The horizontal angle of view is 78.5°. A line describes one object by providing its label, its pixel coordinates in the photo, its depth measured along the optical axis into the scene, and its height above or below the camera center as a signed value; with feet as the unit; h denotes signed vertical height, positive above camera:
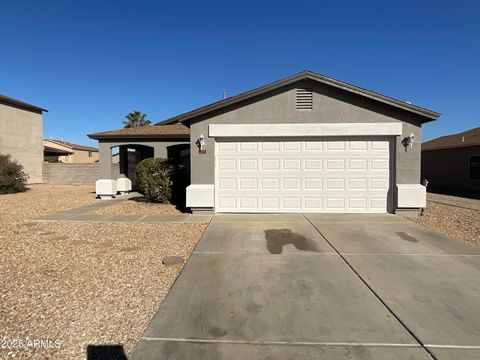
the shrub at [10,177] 55.41 -0.70
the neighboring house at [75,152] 146.30 +11.67
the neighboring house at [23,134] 75.82 +10.86
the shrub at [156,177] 36.50 -0.46
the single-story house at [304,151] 30.19 +2.35
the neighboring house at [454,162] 62.13 +2.65
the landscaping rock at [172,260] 16.63 -5.02
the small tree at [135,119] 157.28 +29.19
